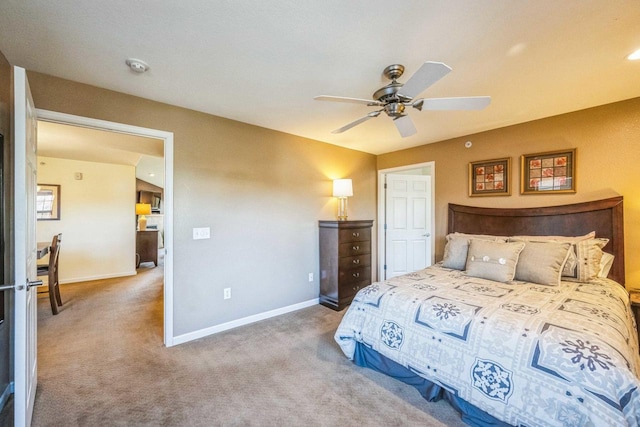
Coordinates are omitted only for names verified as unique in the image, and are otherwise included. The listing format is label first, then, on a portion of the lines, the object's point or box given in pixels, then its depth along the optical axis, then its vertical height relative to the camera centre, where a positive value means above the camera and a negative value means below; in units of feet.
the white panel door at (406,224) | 14.92 -0.64
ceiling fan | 5.09 +2.49
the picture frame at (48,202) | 15.76 +0.65
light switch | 9.14 -0.69
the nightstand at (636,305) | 7.17 -2.48
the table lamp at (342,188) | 12.59 +1.15
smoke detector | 6.24 +3.51
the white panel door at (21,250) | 4.33 -0.61
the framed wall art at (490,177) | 10.69 +1.44
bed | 4.19 -2.23
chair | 11.10 -2.65
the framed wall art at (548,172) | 9.32 +1.45
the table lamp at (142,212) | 22.38 +0.08
